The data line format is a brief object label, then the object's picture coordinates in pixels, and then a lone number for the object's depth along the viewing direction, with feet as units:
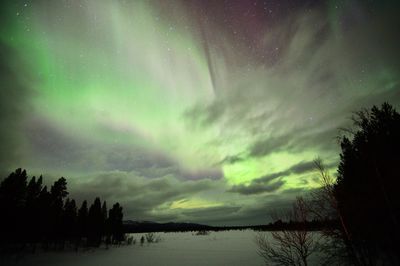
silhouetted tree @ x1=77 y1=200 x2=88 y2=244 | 236.84
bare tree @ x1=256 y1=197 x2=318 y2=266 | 63.88
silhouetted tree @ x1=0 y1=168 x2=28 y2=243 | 155.84
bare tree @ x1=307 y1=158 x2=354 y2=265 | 62.89
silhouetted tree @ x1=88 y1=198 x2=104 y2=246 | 250.78
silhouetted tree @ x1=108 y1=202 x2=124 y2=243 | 311.21
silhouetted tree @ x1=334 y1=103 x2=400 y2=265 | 70.33
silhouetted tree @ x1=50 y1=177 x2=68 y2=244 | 193.36
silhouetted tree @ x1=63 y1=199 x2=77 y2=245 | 213.05
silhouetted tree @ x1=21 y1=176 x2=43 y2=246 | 169.68
